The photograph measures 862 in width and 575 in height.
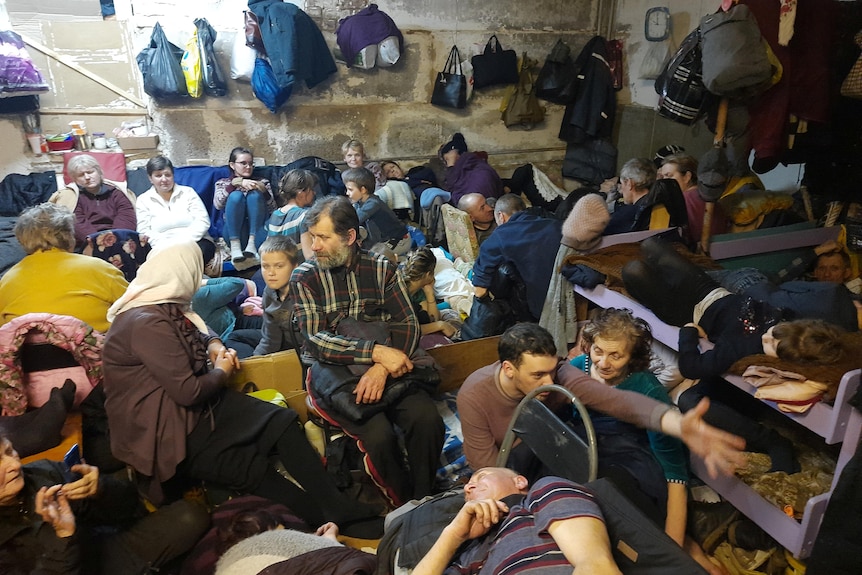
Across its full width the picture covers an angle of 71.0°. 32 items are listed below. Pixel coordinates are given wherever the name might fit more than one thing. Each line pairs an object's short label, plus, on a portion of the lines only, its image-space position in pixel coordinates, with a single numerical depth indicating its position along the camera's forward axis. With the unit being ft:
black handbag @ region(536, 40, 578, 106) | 21.66
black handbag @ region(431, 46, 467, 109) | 21.18
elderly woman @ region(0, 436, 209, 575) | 5.95
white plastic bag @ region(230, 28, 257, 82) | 18.42
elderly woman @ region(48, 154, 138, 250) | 15.19
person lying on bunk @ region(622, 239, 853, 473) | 7.41
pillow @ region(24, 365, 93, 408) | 8.32
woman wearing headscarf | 7.66
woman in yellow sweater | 9.07
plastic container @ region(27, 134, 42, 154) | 17.55
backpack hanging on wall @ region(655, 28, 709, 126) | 10.60
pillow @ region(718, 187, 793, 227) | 12.60
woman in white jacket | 15.87
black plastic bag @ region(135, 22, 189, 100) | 17.43
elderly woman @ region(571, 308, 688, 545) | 7.33
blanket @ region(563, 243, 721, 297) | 10.84
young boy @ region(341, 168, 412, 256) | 15.33
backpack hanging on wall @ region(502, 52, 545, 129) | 22.07
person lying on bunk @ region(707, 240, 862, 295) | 11.56
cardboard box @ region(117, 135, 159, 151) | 18.21
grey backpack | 9.80
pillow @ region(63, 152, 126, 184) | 17.70
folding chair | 5.99
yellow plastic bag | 17.81
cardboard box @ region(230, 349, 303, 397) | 9.64
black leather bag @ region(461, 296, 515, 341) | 12.13
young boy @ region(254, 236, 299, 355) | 10.32
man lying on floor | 4.42
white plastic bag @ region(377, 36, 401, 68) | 19.76
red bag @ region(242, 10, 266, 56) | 17.94
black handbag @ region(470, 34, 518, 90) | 21.36
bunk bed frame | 6.62
